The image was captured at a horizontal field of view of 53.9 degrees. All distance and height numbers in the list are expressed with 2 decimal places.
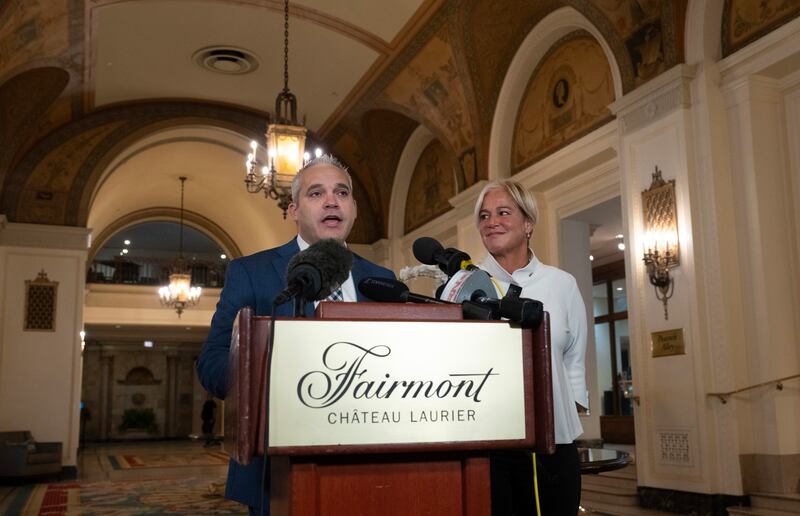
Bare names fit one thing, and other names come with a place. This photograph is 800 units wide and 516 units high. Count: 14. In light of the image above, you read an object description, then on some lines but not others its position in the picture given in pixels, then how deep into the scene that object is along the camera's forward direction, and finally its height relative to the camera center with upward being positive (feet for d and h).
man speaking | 5.32 +0.91
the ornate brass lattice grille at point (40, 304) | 39.60 +4.28
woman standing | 6.44 +0.36
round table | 13.24 -1.42
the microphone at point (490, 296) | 4.39 +0.55
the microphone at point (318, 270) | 4.33 +0.64
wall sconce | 22.18 +4.12
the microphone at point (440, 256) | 5.78 +0.95
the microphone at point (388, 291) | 4.98 +0.59
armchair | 35.86 -3.07
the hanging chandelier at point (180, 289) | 57.77 +7.18
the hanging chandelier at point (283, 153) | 24.48 +7.22
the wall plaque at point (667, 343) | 21.80 +1.04
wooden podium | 3.91 -0.39
